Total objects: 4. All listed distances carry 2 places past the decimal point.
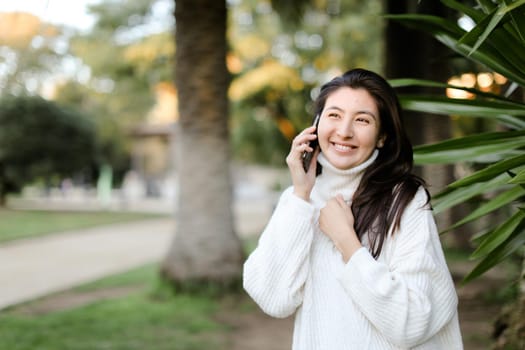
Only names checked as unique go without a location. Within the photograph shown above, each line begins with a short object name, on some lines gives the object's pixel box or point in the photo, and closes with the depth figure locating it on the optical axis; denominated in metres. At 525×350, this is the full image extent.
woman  1.40
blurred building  27.56
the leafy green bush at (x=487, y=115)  1.96
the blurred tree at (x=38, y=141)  16.41
